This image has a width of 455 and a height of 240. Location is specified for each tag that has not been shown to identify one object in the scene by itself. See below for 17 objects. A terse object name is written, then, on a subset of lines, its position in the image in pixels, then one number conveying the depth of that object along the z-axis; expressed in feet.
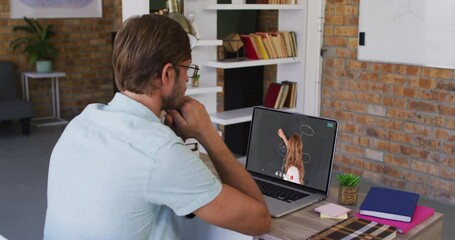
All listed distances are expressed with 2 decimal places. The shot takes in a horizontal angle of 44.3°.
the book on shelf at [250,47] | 14.11
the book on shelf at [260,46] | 14.14
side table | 22.47
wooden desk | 5.53
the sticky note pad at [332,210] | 6.04
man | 4.42
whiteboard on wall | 13.16
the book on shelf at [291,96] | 14.71
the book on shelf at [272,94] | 14.63
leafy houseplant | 22.44
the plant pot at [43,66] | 22.59
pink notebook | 5.70
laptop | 6.64
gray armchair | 20.76
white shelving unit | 13.80
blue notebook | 5.88
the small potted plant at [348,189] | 6.41
